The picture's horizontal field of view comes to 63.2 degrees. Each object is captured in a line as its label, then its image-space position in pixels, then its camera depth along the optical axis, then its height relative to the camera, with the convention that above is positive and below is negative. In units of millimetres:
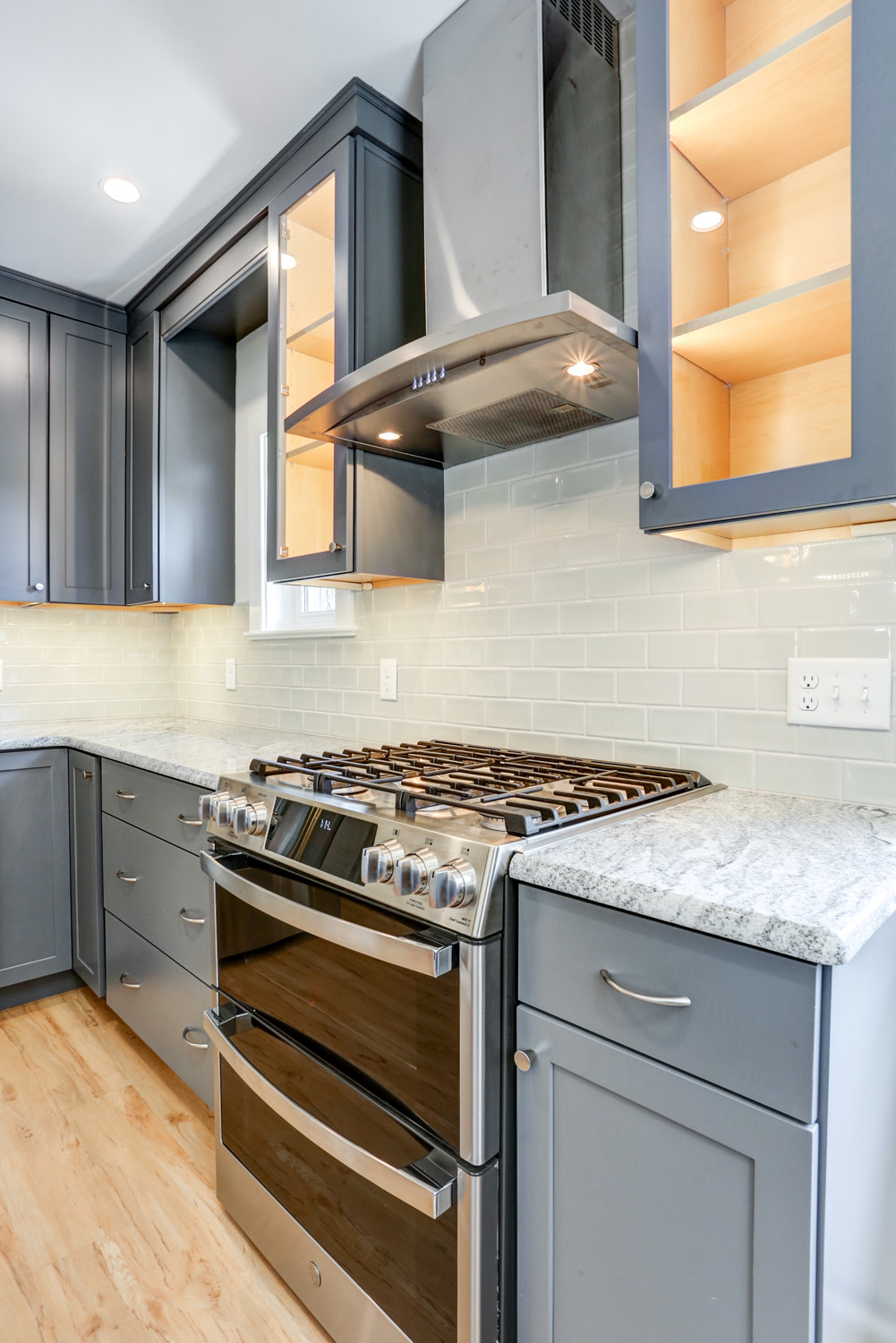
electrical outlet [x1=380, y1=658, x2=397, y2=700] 2199 -66
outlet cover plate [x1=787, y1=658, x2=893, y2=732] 1221 -57
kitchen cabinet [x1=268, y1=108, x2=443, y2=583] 1790 +816
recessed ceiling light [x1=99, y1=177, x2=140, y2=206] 2137 +1389
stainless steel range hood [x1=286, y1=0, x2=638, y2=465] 1360 +885
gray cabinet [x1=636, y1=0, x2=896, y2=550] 984 +648
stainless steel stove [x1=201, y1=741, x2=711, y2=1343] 991 -576
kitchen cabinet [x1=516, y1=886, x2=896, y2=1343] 720 -535
